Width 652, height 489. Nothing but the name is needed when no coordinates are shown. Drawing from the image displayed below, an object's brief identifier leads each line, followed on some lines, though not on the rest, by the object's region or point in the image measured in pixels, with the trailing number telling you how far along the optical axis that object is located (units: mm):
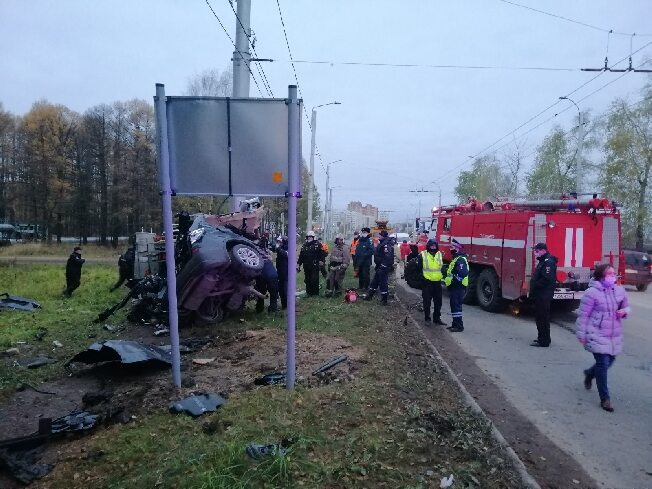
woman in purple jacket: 5734
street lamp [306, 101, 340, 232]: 28962
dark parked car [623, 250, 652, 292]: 18453
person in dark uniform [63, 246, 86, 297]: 14986
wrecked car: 8445
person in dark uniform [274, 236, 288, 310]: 11406
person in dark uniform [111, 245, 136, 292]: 14289
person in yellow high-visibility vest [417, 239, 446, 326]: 10594
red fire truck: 11078
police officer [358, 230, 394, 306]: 12312
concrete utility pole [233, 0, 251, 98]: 11820
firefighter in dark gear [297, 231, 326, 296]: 12945
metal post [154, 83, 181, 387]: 4840
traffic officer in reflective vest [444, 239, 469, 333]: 10156
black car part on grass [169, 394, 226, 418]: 4559
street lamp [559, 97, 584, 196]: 25781
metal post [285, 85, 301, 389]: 4820
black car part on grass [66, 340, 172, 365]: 6031
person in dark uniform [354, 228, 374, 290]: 14516
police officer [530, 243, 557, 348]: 8797
